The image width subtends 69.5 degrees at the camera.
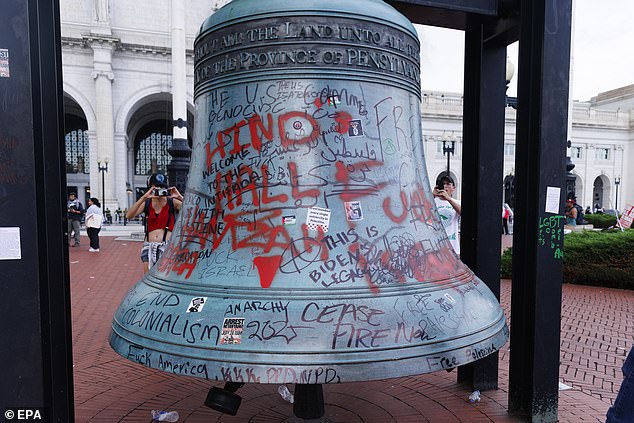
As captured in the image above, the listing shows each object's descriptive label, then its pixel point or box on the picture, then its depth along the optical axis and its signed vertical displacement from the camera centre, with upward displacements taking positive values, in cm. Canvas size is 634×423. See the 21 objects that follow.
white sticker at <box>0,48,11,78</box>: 204 +52
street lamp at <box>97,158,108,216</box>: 3241 +44
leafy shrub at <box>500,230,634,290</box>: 897 -160
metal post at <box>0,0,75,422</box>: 206 -17
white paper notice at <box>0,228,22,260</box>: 210 -29
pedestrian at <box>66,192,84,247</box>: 1438 -113
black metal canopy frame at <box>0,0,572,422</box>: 209 -1
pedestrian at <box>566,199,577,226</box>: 1709 -121
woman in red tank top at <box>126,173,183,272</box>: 548 -43
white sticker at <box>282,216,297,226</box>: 166 -15
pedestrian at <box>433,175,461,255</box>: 528 -41
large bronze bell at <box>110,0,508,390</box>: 143 -19
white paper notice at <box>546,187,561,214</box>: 299 -11
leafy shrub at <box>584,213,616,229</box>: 2731 -243
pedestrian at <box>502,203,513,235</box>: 2028 -209
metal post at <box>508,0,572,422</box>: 291 -13
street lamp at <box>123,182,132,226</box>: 3496 -80
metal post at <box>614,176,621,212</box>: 5119 -50
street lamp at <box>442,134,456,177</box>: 2278 +165
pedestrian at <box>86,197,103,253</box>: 1362 -131
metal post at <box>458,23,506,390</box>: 364 +24
